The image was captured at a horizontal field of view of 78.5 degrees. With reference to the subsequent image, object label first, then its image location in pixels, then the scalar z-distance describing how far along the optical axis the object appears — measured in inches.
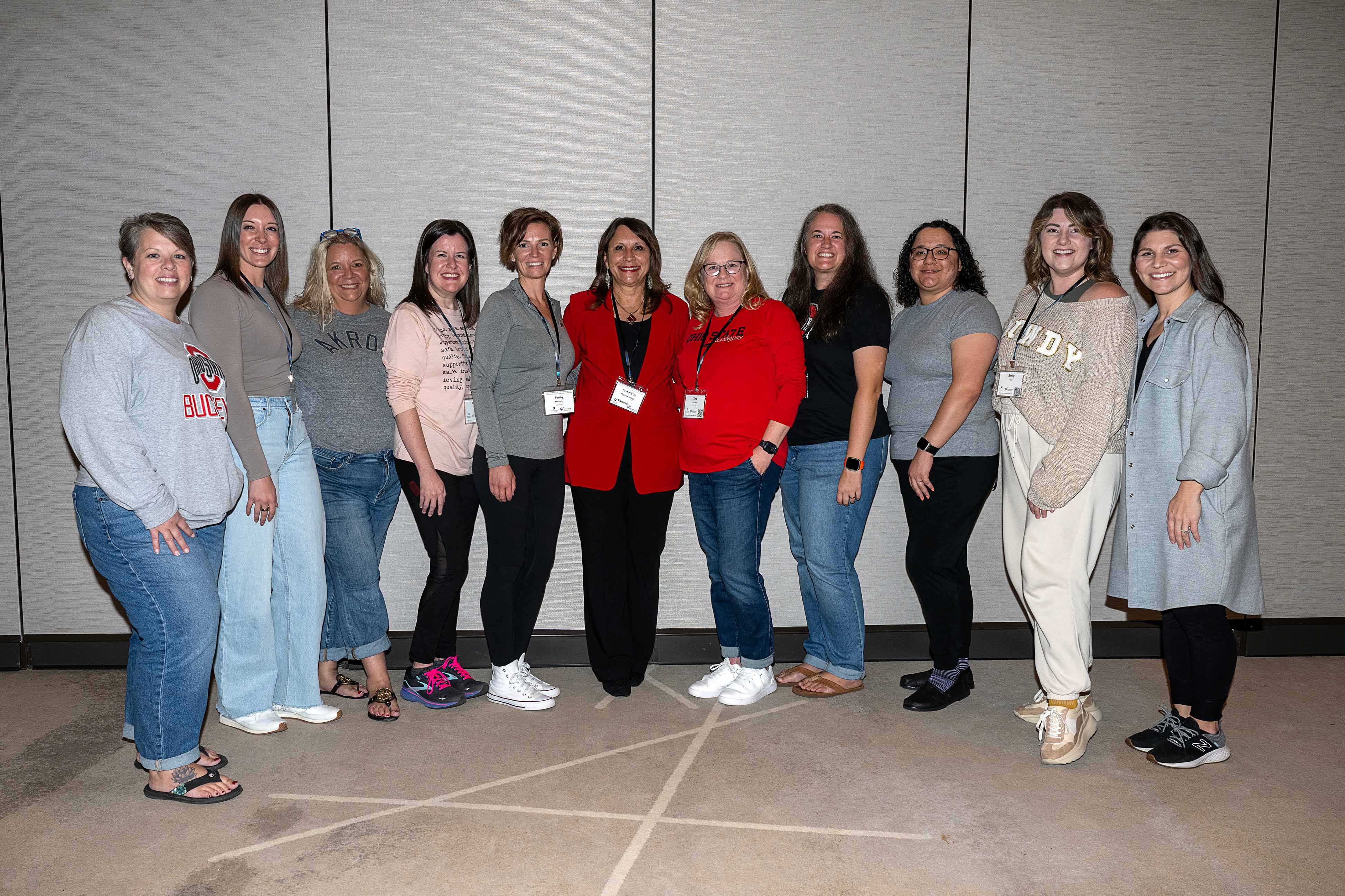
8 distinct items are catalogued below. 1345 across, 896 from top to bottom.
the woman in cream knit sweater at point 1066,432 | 103.2
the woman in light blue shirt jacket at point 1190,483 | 102.8
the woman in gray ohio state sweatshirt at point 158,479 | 89.0
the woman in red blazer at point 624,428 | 122.6
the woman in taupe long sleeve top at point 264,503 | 106.9
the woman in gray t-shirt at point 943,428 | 120.4
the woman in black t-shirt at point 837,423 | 123.3
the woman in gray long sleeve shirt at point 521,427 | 119.9
